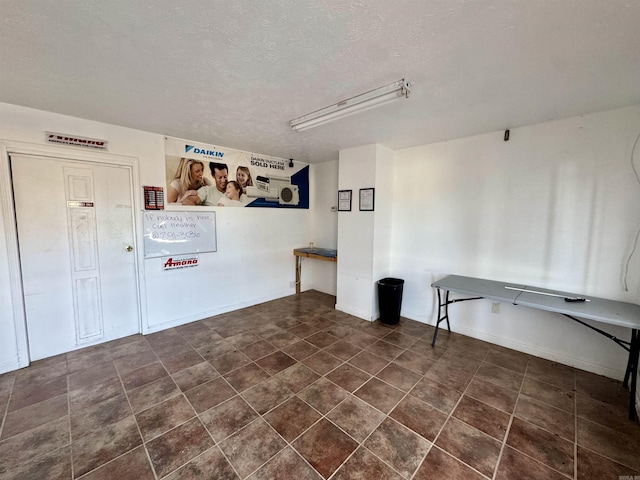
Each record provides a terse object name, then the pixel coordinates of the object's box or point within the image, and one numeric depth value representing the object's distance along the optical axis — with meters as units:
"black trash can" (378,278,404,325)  3.61
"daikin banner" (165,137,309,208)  3.46
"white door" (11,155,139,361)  2.63
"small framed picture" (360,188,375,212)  3.67
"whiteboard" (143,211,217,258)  3.31
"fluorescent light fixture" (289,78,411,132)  2.00
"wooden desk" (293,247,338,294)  4.32
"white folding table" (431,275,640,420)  2.08
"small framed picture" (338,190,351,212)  3.94
